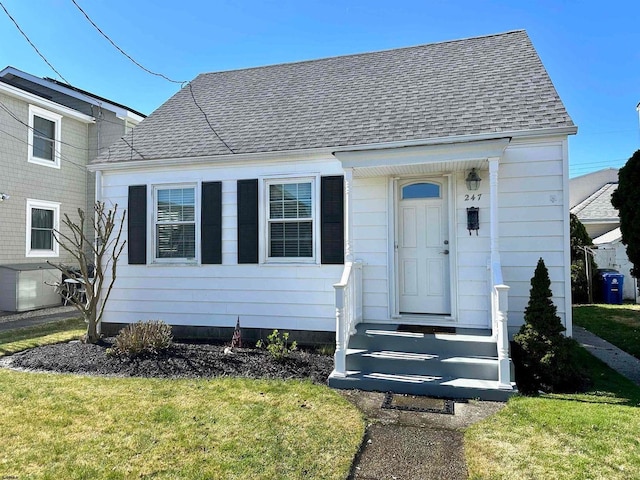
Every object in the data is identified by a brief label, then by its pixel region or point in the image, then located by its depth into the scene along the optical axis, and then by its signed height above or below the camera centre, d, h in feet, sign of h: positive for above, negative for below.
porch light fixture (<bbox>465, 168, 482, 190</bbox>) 18.84 +3.47
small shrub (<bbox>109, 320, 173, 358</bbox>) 18.95 -4.12
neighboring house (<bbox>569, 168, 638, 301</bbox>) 40.70 +4.23
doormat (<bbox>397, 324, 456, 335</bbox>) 18.20 -3.46
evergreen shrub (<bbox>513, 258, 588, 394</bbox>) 14.90 -3.67
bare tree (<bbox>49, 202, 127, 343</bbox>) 21.81 -0.25
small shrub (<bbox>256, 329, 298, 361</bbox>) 17.94 -4.34
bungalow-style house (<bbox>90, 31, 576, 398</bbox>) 17.22 +2.16
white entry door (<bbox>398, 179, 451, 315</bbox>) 19.88 +0.31
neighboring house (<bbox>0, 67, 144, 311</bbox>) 35.14 +8.58
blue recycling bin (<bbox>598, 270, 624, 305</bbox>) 37.86 -3.07
